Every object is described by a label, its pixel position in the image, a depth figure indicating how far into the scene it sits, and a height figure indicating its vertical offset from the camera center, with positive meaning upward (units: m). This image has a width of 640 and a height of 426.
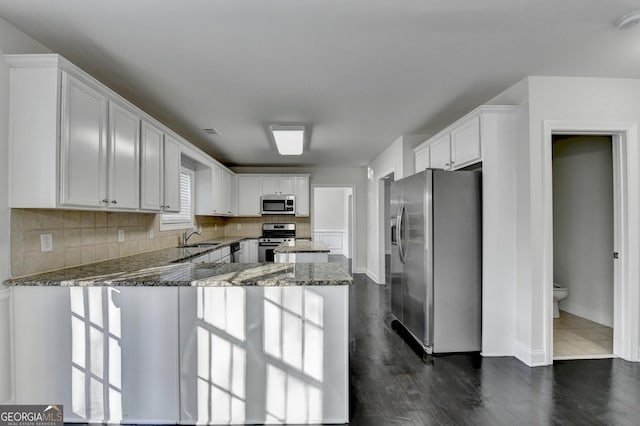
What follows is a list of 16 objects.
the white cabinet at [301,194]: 7.04 +0.45
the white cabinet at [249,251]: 6.16 -0.66
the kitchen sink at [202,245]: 4.67 -0.42
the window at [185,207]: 4.56 +0.13
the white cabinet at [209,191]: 5.27 +0.40
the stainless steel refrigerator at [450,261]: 3.11 -0.43
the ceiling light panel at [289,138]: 4.10 +1.02
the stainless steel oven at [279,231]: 7.27 -0.33
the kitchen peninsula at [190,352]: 2.02 -0.82
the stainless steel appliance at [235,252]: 5.49 -0.61
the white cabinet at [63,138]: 1.99 +0.50
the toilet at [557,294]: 3.95 -0.94
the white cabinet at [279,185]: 7.02 +0.64
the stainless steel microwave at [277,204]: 6.96 +0.24
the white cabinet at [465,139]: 3.05 +0.78
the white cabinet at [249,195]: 6.97 +0.43
